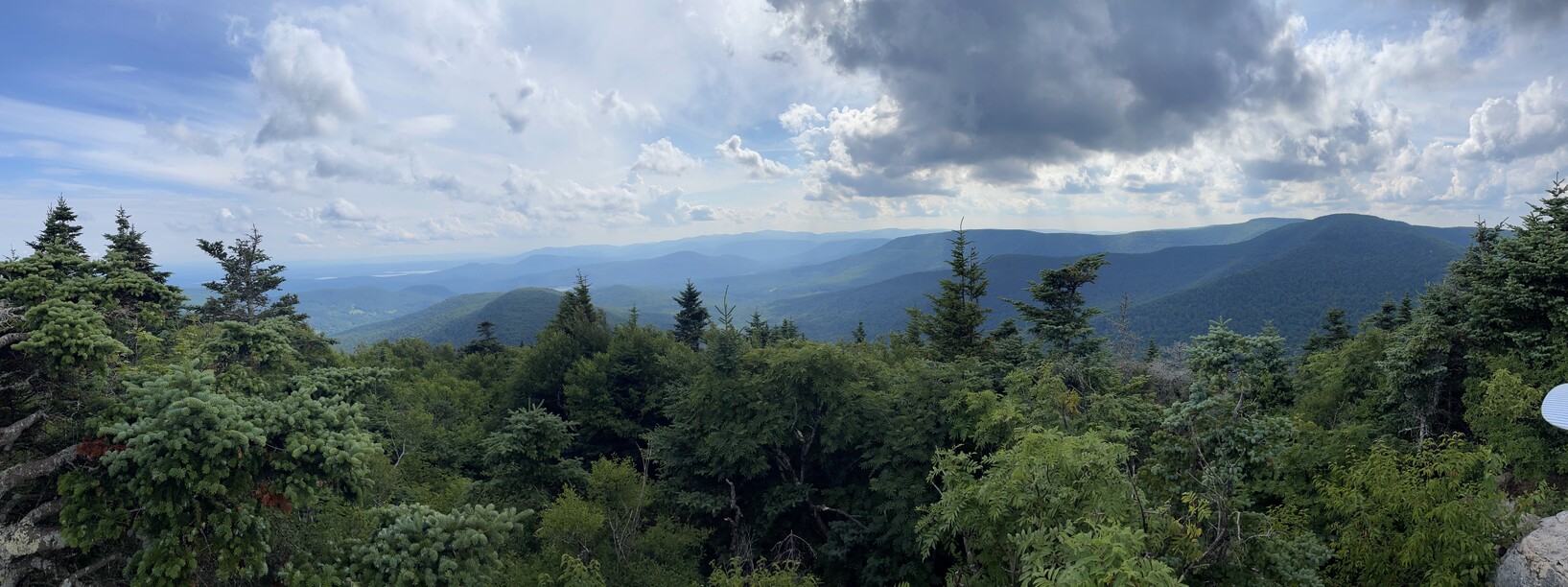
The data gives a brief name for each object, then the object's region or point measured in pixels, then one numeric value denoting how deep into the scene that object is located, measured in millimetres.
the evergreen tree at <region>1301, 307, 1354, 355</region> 40906
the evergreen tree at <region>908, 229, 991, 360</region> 28578
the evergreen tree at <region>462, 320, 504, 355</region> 55250
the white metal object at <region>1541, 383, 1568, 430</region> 6423
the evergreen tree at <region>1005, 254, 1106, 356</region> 24609
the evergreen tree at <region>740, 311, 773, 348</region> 33312
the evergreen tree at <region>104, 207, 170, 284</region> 24941
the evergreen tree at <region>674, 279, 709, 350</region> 47875
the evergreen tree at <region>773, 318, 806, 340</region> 44969
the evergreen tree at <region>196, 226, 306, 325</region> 34219
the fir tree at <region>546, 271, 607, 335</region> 37188
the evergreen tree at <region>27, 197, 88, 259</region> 22375
